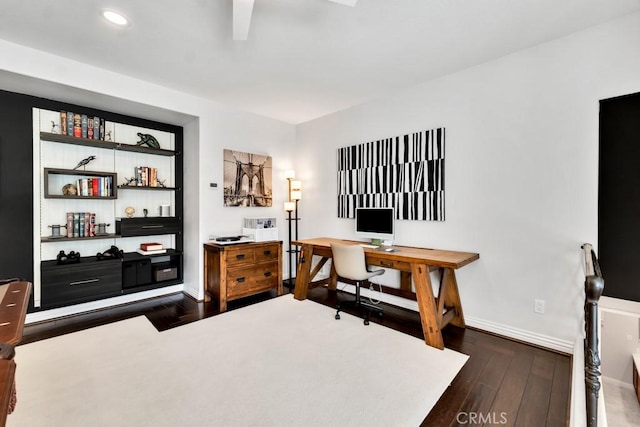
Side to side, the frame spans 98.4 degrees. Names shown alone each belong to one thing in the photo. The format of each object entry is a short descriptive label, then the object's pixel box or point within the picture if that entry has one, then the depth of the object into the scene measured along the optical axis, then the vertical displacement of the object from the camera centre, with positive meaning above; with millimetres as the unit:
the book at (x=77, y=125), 3055 +942
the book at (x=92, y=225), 3205 -178
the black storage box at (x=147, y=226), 3334 -205
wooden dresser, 3338 -770
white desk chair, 2799 -560
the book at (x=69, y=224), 3060 -163
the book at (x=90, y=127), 3158 +945
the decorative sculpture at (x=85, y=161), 3182 +565
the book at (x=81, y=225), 3127 -172
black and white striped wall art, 3025 +422
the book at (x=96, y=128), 3201 +959
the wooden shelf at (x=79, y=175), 2896 +394
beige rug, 1626 -1193
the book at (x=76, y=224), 3098 -165
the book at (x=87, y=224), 3176 -164
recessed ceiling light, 2042 +1462
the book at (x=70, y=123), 3017 +950
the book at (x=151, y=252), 3578 -552
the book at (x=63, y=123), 2998 +946
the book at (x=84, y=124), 3113 +967
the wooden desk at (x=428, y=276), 2404 -634
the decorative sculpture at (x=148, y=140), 3611 +921
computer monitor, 3143 -161
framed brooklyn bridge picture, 3924 +459
